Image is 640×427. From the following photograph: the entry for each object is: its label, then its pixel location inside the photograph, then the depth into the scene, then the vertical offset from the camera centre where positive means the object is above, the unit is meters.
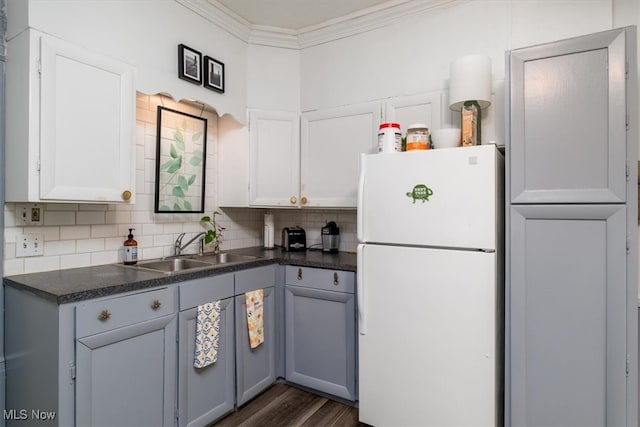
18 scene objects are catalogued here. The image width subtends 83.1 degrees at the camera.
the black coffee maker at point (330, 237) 2.87 -0.17
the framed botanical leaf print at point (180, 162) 2.42 +0.38
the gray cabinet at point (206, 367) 1.87 -0.83
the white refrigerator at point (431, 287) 1.69 -0.36
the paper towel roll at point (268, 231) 3.07 -0.14
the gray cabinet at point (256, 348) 2.19 -0.83
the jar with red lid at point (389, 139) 2.02 +0.43
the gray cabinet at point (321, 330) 2.24 -0.75
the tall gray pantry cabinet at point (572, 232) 1.55 -0.07
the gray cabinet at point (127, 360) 1.48 -0.65
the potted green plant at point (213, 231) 2.65 -0.13
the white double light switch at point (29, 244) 1.76 -0.15
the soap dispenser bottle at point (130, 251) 2.13 -0.22
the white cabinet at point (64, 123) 1.57 +0.43
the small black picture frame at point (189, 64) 2.24 +0.96
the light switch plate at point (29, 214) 1.77 +0.00
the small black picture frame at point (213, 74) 2.43 +0.96
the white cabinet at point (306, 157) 2.62 +0.45
